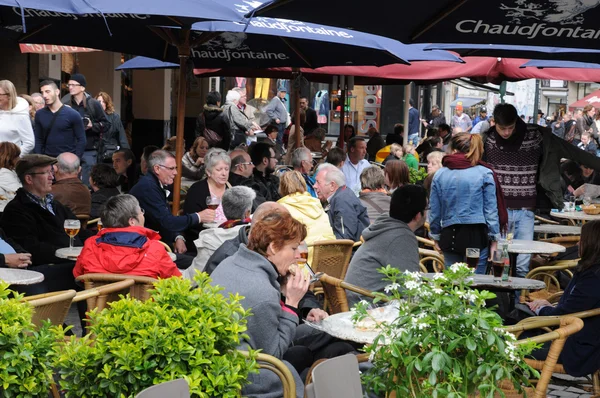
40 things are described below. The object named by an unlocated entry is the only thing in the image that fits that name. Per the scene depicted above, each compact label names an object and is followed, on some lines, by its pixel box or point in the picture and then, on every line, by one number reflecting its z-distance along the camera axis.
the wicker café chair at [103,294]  5.07
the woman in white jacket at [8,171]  9.20
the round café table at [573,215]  11.22
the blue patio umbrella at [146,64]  13.10
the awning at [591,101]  25.62
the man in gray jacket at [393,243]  6.19
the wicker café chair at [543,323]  5.00
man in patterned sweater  8.84
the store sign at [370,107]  24.53
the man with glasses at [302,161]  11.21
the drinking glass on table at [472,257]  6.70
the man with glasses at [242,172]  10.17
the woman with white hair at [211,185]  9.02
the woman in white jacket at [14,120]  11.23
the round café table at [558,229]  10.23
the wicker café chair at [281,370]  4.14
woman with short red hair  4.40
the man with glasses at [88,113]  13.89
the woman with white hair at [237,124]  17.62
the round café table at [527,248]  7.86
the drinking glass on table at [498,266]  6.48
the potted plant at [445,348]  3.78
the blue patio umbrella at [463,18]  5.60
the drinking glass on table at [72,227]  7.26
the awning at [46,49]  12.80
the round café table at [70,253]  7.03
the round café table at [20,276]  5.63
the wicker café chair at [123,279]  5.75
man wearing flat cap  7.43
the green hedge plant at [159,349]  3.42
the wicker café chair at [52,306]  4.48
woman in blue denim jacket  8.34
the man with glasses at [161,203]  8.42
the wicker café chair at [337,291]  5.93
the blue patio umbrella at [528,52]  9.46
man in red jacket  6.10
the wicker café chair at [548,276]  7.80
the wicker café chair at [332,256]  7.62
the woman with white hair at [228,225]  6.93
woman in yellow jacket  8.18
